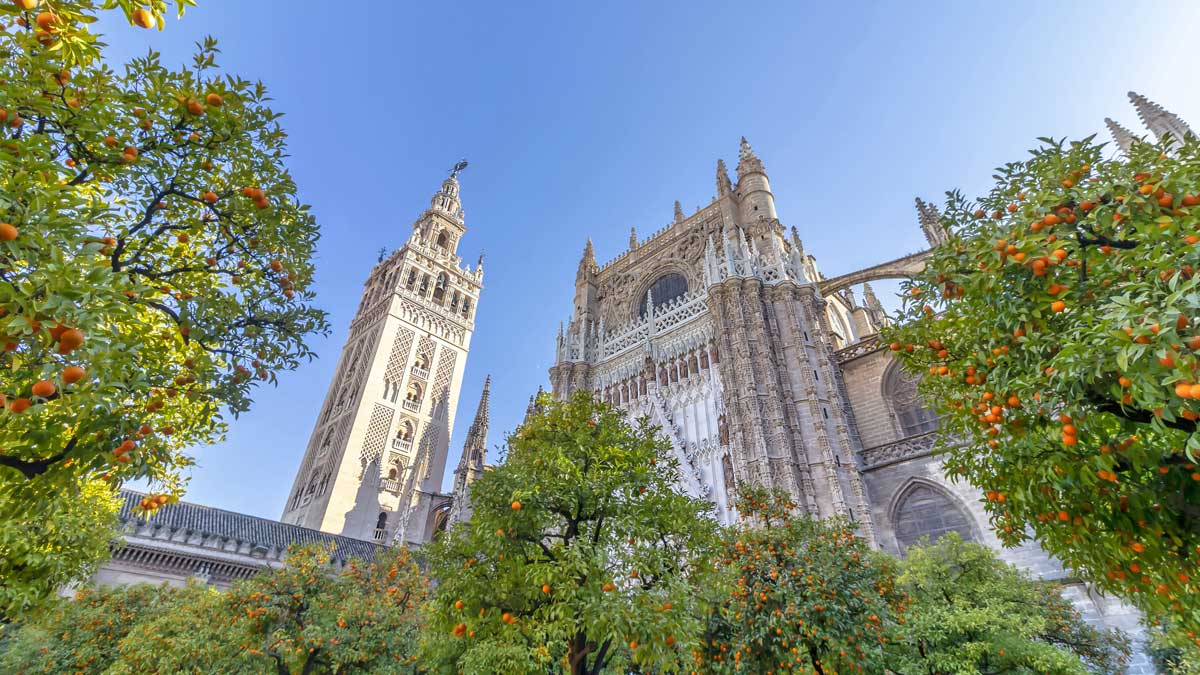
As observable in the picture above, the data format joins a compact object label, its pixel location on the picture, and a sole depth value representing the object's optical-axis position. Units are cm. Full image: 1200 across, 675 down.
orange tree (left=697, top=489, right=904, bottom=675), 783
